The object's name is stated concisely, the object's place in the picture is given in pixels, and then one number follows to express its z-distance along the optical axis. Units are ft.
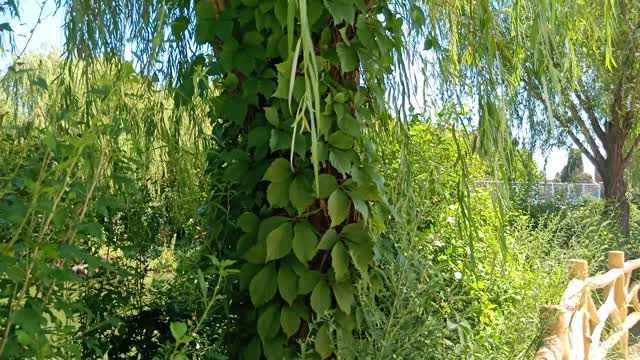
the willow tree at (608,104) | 22.71
